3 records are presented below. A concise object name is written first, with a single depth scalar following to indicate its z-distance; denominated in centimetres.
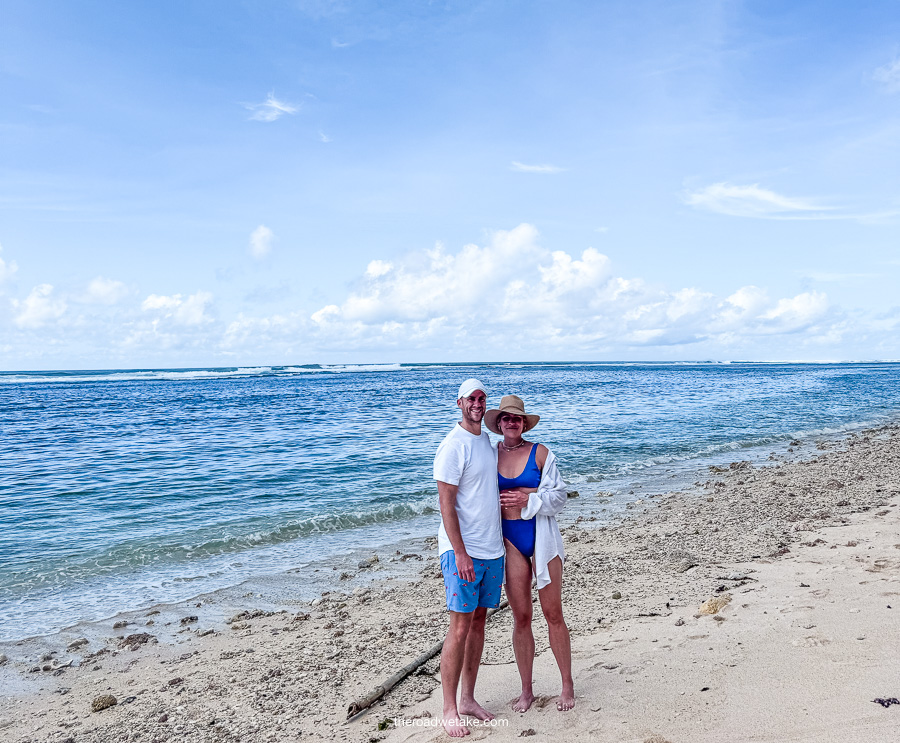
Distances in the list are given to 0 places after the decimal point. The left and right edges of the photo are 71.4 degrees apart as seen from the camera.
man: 386
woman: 401
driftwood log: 452
